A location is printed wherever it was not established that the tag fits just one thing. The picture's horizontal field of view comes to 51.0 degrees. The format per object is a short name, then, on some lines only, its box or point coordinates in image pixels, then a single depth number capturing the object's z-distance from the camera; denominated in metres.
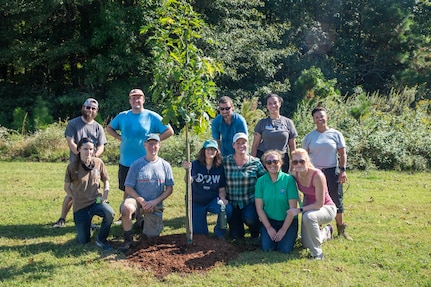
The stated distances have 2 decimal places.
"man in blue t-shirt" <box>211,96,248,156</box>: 6.12
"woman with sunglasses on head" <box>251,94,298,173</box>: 6.17
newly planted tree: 5.02
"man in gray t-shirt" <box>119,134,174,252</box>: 5.50
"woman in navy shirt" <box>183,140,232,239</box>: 5.82
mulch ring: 4.95
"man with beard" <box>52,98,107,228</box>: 6.19
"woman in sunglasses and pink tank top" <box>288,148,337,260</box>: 5.22
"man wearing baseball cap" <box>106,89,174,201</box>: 6.13
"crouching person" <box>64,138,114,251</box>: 5.60
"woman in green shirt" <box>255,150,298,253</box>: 5.37
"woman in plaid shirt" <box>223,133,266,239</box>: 5.82
